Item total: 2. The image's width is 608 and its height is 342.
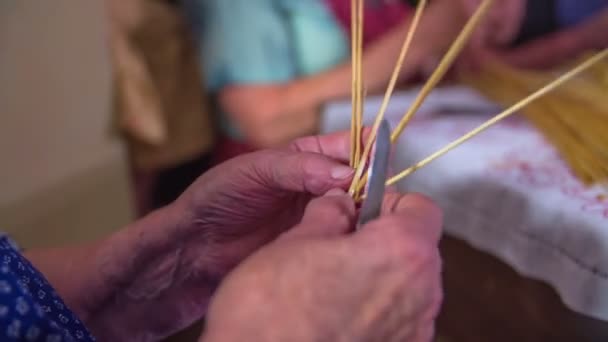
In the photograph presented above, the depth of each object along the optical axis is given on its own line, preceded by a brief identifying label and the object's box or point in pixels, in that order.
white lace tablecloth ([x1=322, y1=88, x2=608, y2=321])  0.53
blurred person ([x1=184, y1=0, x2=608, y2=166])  0.93
